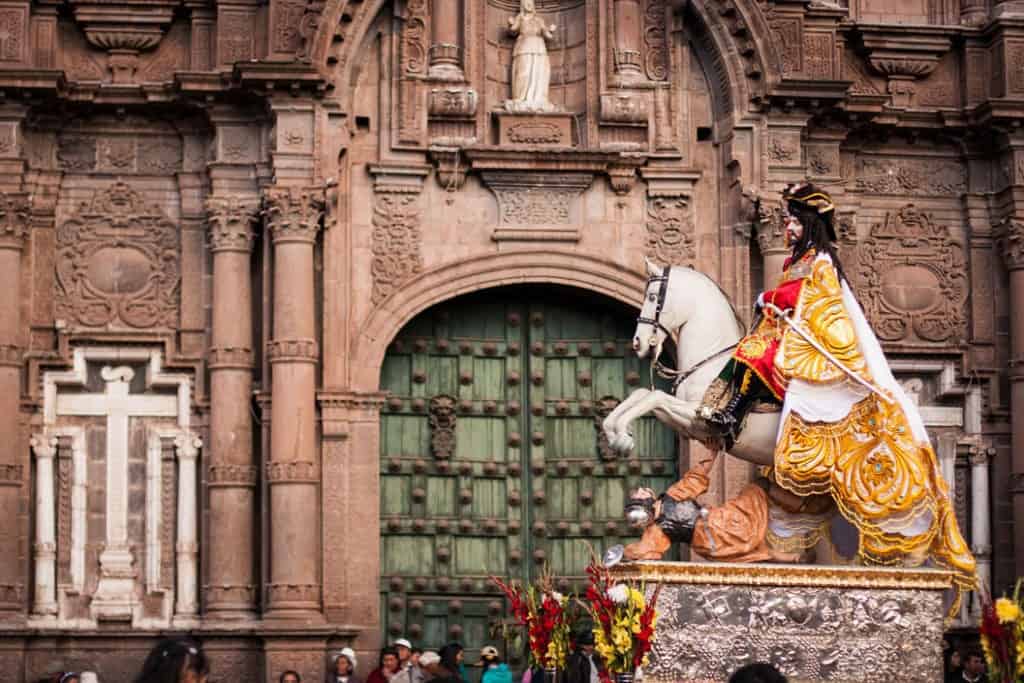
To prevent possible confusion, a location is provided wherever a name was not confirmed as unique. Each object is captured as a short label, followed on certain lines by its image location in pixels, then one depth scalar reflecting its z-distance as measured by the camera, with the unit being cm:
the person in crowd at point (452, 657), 1908
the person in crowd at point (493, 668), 2169
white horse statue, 1773
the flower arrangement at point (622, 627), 1590
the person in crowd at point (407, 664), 2295
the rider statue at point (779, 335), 1748
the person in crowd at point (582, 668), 1759
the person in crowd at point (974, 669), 2005
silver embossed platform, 1673
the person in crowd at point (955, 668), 2064
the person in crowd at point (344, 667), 2302
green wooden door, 2509
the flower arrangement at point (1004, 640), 1644
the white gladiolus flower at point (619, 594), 1595
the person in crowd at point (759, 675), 998
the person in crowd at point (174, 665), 1037
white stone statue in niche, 2538
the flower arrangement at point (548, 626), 1756
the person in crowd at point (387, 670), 2305
